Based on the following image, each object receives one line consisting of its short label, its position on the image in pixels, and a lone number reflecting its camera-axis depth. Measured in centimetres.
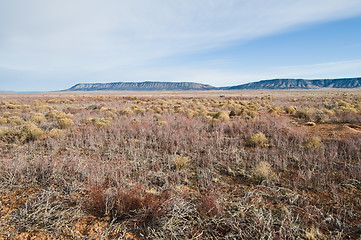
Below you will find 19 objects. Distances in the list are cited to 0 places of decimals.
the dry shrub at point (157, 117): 1209
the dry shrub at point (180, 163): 475
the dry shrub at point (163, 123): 972
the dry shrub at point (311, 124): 997
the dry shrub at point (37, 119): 1052
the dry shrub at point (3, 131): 724
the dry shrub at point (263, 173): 402
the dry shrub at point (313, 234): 232
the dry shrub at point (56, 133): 748
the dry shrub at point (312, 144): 581
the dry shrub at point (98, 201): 293
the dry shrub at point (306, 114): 1192
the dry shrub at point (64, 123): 927
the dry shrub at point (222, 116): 1116
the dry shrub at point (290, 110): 1490
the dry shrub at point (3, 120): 1002
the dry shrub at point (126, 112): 1417
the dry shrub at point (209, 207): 283
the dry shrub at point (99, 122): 943
